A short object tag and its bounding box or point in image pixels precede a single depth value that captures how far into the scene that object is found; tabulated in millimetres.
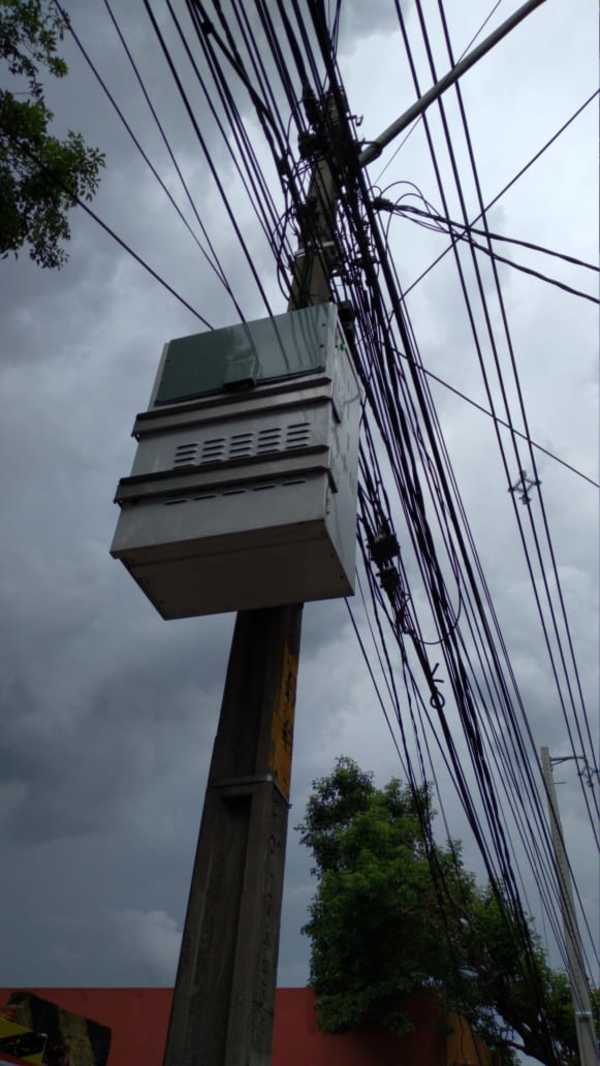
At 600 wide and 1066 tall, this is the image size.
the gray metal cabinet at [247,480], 2014
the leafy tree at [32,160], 3701
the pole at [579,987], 8344
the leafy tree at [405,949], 9641
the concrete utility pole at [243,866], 1668
